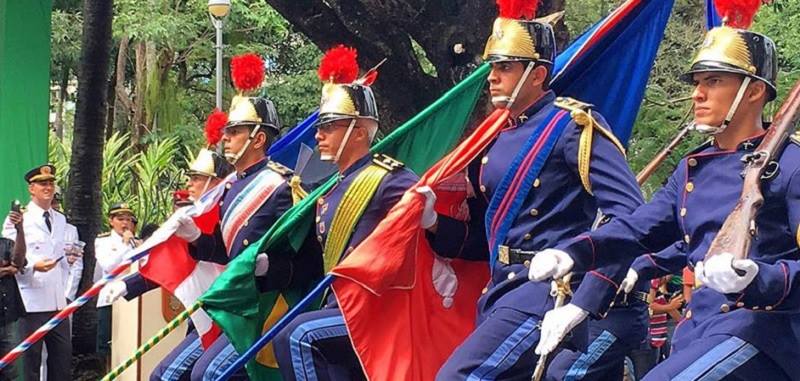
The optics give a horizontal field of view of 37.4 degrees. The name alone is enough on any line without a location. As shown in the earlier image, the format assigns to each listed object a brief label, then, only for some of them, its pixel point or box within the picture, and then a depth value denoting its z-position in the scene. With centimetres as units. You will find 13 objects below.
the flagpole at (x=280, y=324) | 550
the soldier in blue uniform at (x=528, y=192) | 464
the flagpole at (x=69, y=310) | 645
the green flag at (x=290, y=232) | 603
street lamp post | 1469
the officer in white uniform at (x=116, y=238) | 1134
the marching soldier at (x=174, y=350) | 671
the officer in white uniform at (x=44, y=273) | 972
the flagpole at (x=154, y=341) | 596
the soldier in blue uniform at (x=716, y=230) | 358
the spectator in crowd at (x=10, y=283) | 952
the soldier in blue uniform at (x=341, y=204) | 560
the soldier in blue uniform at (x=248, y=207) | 634
